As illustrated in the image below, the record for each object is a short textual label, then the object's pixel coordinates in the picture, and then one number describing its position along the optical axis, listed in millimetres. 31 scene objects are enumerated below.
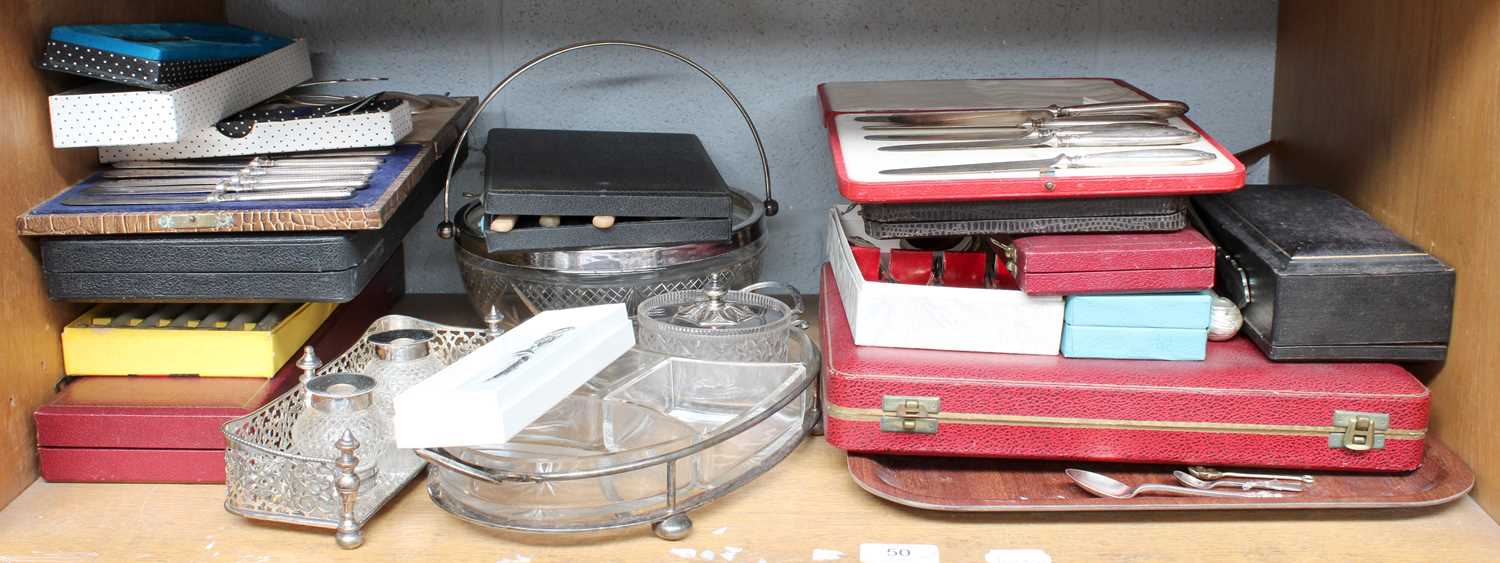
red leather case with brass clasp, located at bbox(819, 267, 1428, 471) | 891
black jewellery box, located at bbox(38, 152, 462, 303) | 937
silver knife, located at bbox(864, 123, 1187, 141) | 1021
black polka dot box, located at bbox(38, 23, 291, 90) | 921
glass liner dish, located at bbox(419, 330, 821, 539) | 843
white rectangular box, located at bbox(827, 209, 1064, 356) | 943
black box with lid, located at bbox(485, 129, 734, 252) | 1033
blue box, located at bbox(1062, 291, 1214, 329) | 929
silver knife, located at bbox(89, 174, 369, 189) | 984
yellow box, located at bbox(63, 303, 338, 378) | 979
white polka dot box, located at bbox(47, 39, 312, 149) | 918
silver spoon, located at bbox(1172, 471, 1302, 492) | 902
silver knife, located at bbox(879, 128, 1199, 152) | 991
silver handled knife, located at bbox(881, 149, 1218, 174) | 939
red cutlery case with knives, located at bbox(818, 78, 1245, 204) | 917
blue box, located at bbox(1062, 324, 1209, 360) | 937
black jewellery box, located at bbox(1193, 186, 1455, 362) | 916
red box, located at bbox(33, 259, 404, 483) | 929
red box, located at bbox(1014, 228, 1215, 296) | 909
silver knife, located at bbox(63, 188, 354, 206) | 951
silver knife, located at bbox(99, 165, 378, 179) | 1001
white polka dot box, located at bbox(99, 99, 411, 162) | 1017
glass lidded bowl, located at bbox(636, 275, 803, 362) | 1007
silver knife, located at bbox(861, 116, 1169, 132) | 1043
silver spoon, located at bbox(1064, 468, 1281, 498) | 891
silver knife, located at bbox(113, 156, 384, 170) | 1019
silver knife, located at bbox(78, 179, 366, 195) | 970
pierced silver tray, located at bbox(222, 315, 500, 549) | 839
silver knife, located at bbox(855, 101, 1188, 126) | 1058
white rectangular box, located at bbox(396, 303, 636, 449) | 788
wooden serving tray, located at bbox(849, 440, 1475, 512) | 882
